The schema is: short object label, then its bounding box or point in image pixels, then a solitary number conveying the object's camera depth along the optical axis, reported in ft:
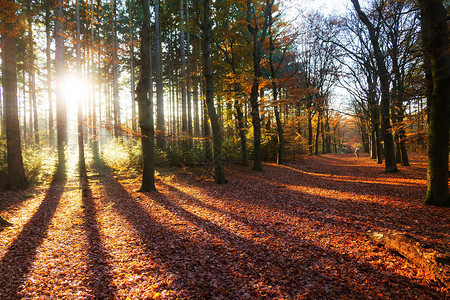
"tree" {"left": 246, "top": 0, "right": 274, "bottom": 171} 40.51
